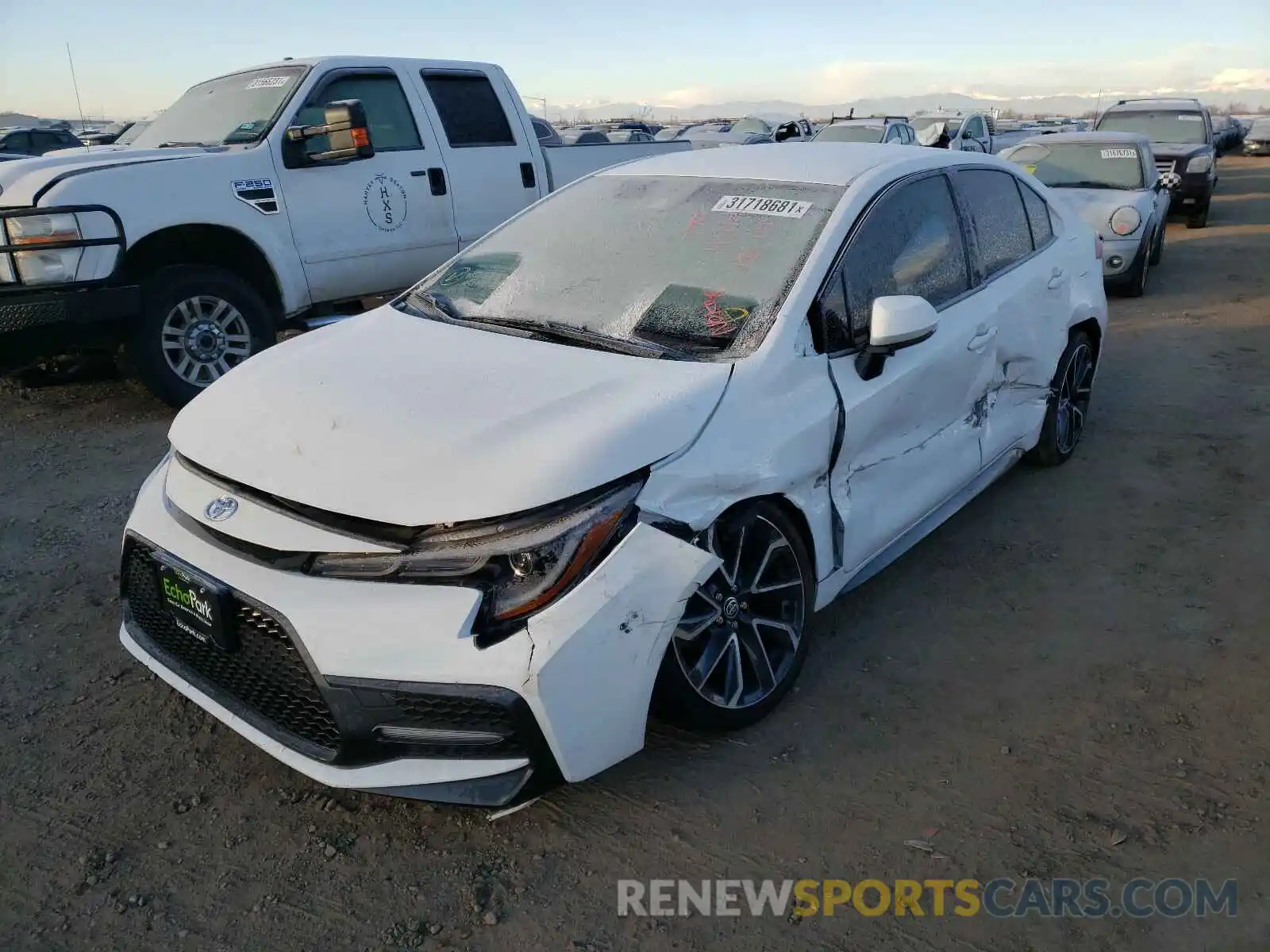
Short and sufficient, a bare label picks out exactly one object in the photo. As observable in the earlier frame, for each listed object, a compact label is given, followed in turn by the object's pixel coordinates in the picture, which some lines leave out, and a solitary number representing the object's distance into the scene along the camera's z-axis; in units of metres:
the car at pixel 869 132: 16.17
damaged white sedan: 2.29
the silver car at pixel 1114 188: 9.14
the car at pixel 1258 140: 33.88
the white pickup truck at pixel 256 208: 5.12
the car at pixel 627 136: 20.20
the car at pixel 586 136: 17.61
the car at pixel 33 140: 17.59
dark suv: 13.12
